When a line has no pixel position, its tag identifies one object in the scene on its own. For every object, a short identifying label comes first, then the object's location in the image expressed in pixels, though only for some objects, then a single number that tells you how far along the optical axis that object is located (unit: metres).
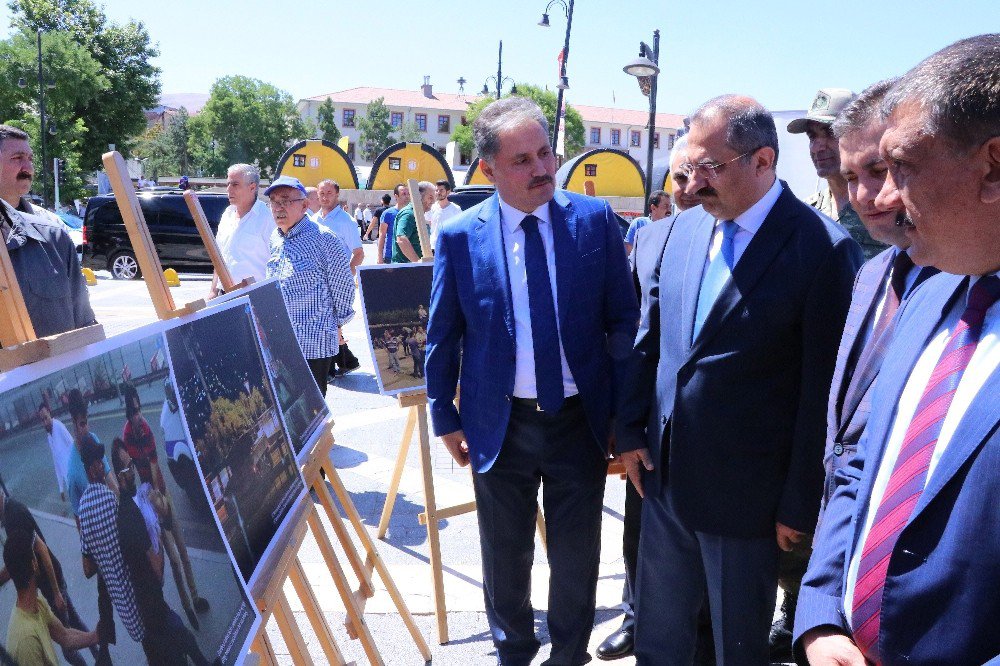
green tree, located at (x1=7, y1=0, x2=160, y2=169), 46.44
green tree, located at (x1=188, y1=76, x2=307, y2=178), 79.50
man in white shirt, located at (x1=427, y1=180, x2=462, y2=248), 10.12
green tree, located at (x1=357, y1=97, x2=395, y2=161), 87.00
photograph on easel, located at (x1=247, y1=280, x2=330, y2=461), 2.88
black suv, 18.39
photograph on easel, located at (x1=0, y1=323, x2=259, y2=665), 1.23
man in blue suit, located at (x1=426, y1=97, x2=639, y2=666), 2.81
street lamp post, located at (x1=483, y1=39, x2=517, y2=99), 30.20
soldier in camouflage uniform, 3.38
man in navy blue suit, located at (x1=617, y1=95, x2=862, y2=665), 2.26
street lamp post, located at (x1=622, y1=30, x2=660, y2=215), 14.14
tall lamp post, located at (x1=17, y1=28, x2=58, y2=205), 33.80
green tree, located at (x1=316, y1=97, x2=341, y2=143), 87.62
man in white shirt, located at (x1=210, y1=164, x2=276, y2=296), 5.87
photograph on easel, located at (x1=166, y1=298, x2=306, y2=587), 1.97
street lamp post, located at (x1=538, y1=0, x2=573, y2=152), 20.60
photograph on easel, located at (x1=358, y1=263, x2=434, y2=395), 4.20
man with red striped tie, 1.17
